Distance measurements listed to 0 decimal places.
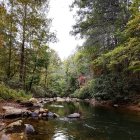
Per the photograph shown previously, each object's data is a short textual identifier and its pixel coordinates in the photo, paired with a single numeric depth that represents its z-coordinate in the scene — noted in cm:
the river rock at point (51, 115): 752
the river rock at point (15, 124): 530
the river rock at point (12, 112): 646
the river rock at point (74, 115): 775
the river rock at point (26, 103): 879
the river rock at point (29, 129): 512
